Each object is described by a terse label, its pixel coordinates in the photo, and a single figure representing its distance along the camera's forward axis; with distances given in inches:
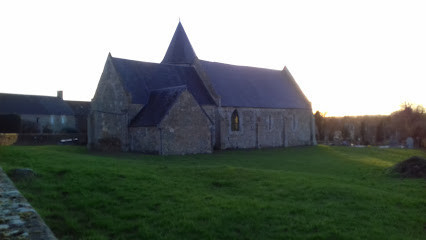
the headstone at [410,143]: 1531.7
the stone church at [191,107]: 1013.2
